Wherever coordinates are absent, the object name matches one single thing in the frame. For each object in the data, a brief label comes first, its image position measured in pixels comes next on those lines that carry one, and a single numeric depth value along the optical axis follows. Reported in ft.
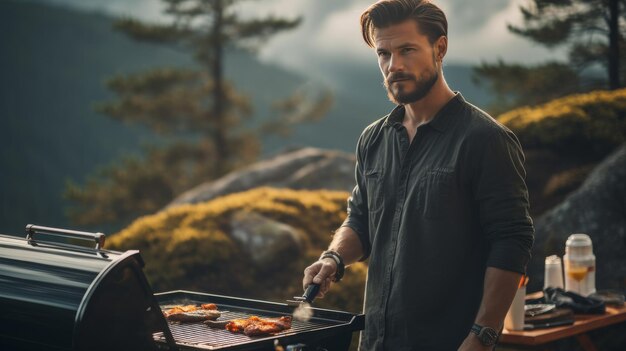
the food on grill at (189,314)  9.91
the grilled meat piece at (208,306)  10.64
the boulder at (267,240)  26.27
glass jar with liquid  15.92
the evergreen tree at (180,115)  77.30
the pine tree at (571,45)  38.78
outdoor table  13.57
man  9.07
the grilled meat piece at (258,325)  9.15
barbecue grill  7.81
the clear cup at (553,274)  16.20
